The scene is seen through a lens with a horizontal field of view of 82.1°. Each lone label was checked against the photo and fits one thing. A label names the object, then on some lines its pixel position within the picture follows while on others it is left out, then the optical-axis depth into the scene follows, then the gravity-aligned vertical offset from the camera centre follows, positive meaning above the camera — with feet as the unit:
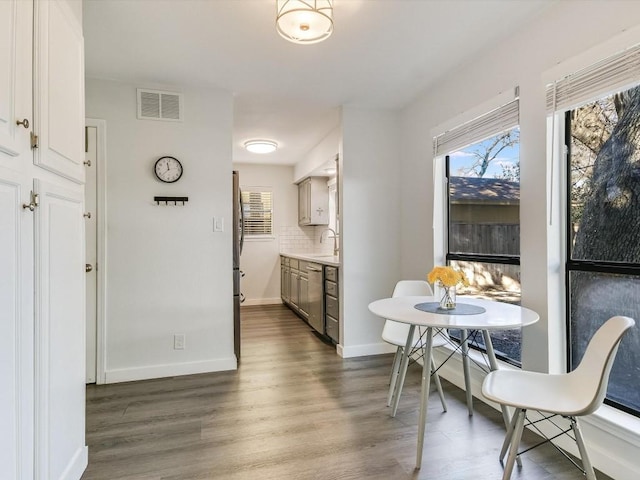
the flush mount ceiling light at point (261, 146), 14.85 +3.88
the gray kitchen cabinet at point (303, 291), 15.83 -2.28
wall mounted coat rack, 10.08 +1.11
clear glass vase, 7.05 -1.23
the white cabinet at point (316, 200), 19.03 +2.06
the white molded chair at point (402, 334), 8.07 -2.26
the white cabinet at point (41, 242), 3.76 -0.02
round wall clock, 10.10 +1.95
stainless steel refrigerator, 11.09 -0.68
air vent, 10.01 +3.71
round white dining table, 5.82 -1.33
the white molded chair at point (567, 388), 4.57 -2.14
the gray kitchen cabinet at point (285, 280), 19.30 -2.19
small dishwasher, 13.84 -2.29
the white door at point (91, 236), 9.62 +0.11
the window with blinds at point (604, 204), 5.76 +0.59
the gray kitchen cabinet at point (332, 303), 12.44 -2.23
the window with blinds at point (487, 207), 8.04 +0.78
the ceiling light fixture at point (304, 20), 5.84 +3.58
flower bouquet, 6.94 -0.76
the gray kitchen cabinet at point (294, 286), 17.40 -2.28
